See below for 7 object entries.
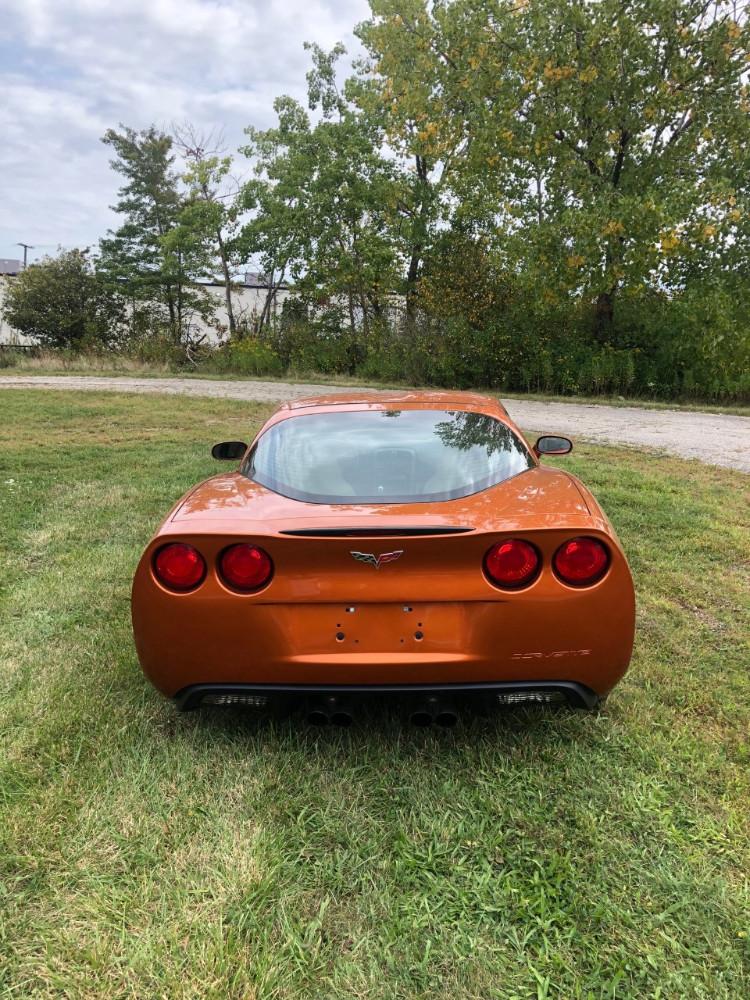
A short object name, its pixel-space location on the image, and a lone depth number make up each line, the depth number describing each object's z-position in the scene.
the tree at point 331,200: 23.16
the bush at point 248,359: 21.44
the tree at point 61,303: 28.34
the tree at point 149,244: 30.83
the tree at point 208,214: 26.27
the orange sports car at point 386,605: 1.92
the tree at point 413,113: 17.06
